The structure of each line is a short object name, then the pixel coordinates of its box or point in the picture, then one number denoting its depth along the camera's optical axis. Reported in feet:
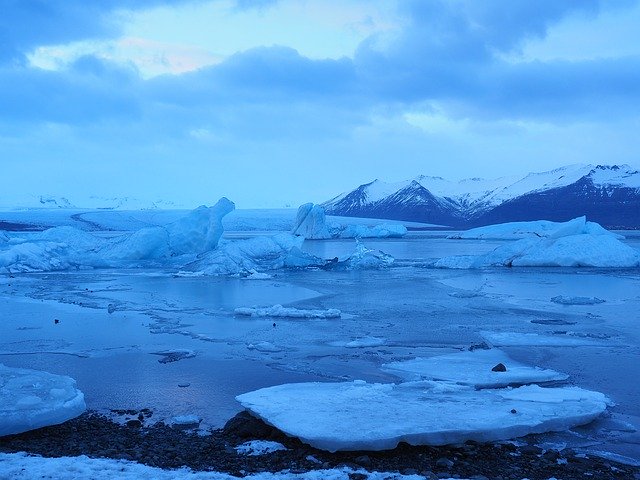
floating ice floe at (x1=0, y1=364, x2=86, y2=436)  14.39
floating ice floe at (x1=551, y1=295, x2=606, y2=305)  37.09
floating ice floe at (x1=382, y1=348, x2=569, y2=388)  18.52
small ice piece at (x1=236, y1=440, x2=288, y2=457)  13.16
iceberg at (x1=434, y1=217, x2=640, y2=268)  64.08
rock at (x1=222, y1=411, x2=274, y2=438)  14.11
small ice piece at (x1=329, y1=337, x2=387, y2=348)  24.47
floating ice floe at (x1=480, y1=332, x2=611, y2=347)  24.61
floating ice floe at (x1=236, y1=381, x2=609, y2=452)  13.37
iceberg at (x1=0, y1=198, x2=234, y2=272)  63.57
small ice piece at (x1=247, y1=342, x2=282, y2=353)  23.63
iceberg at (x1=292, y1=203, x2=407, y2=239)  125.80
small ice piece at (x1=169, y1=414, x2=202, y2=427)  15.16
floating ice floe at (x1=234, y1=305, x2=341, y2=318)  32.01
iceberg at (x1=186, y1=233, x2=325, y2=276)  57.21
